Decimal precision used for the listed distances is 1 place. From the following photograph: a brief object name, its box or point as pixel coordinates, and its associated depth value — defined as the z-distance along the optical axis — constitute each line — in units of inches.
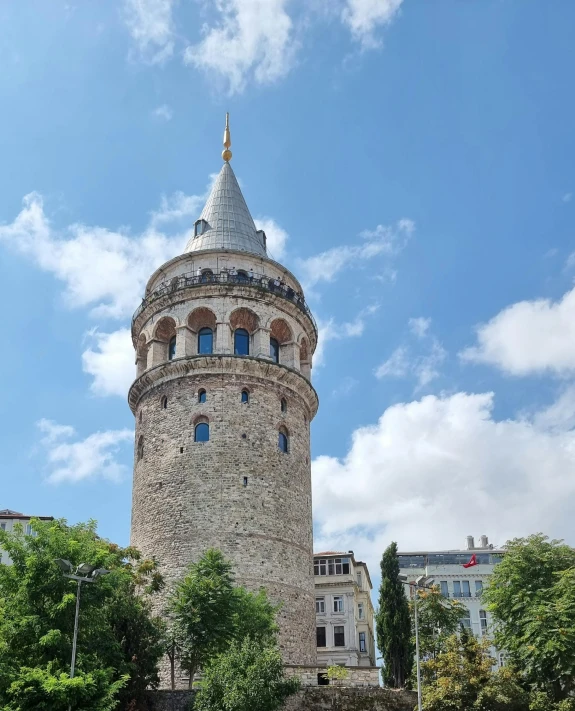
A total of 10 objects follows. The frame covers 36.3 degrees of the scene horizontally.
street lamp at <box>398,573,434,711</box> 1058.7
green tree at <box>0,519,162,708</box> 941.8
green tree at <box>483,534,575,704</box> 1133.7
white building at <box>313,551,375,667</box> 2102.6
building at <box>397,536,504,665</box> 2514.8
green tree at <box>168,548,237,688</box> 1173.1
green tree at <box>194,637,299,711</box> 1011.3
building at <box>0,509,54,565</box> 2588.6
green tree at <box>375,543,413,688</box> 1412.4
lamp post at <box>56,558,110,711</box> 861.2
